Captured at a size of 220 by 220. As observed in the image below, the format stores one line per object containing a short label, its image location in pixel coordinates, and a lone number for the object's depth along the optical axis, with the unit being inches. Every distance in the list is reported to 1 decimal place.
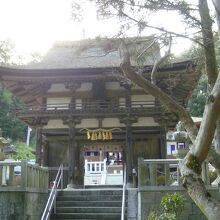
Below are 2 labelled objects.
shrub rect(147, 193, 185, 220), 328.2
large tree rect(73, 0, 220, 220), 209.3
